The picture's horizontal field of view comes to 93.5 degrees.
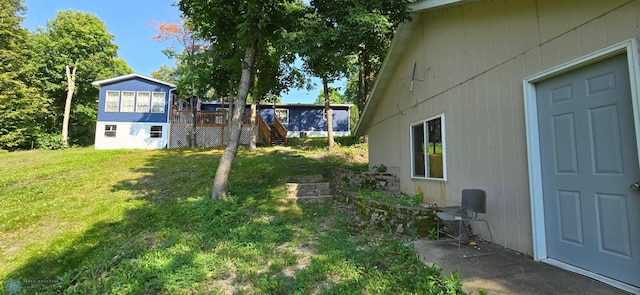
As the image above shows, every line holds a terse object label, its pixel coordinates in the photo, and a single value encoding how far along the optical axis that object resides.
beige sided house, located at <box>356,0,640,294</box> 2.59
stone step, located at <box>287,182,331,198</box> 7.84
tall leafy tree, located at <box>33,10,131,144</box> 22.97
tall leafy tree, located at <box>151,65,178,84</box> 37.80
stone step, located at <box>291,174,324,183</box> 9.44
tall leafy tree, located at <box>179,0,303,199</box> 6.89
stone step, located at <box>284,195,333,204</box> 7.50
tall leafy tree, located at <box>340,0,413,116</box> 5.98
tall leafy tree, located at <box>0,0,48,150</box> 20.12
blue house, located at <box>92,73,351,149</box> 19.02
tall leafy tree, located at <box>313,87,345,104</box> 36.84
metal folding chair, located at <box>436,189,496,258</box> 3.83
